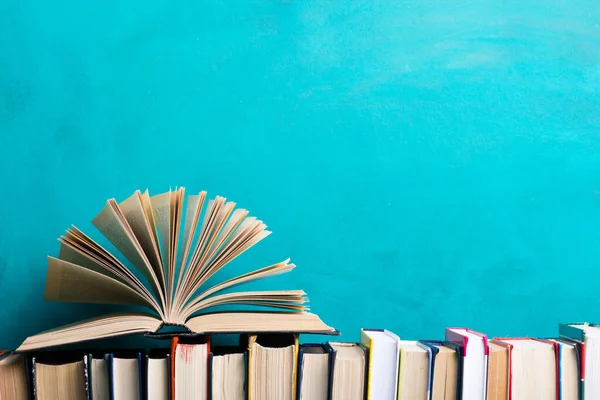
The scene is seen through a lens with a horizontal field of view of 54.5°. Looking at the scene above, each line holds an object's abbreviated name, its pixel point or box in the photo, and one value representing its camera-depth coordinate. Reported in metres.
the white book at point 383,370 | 0.96
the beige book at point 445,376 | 0.98
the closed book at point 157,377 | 0.90
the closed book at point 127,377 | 0.90
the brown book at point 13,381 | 0.91
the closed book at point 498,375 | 1.00
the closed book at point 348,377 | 0.96
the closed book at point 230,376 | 0.93
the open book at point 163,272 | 0.93
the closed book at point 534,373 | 1.02
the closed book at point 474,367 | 0.97
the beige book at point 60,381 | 0.91
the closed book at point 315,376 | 0.95
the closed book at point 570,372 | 1.03
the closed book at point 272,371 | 0.93
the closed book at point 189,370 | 0.90
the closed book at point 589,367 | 1.02
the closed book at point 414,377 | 0.98
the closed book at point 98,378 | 0.90
